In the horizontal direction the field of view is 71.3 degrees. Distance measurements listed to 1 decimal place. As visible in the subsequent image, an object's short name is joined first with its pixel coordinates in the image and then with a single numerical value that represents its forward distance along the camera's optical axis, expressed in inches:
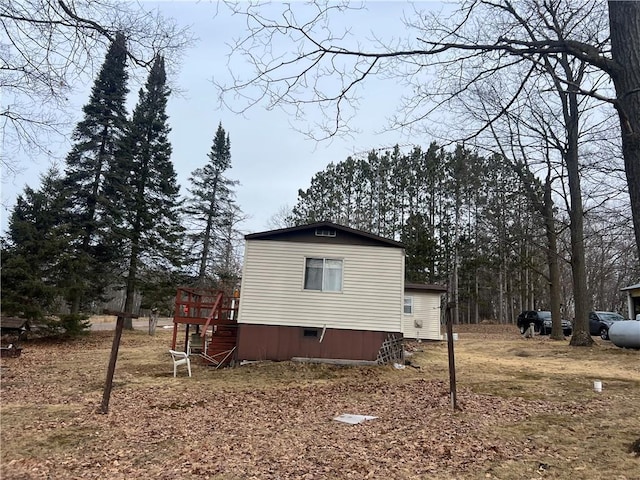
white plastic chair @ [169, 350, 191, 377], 396.2
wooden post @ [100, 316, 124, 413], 261.6
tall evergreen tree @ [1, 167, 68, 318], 601.9
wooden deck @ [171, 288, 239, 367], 478.0
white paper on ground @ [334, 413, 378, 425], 245.1
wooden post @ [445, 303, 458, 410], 261.6
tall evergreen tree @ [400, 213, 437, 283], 1309.1
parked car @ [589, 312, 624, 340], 874.8
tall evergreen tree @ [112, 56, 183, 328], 854.5
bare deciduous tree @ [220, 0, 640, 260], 151.7
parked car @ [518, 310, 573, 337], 967.6
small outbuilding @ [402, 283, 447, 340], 834.8
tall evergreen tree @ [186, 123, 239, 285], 1187.3
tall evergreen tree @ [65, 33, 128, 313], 794.2
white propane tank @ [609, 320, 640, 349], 580.1
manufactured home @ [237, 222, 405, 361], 469.4
